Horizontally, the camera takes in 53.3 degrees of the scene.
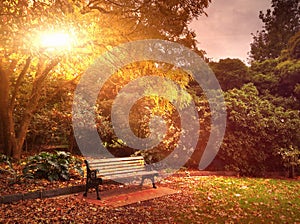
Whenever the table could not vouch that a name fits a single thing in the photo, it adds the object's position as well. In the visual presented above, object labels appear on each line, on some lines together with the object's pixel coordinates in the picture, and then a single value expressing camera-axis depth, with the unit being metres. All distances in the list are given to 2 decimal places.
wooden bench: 6.92
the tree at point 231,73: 20.52
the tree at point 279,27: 34.75
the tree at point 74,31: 6.00
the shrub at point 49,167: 7.89
